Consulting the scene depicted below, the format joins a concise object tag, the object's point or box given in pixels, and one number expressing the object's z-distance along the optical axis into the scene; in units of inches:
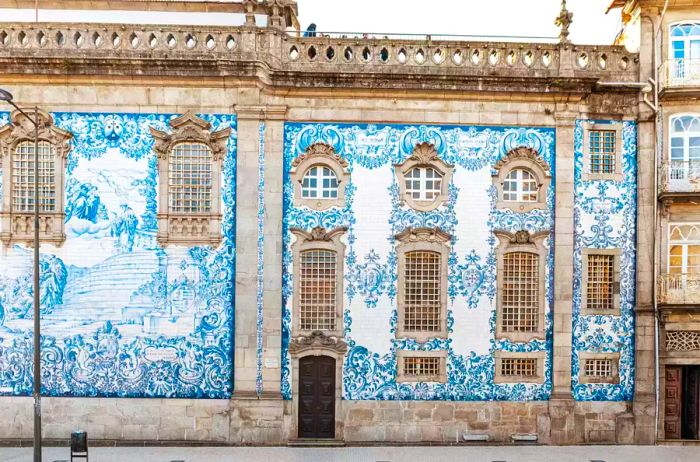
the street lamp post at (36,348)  582.6
